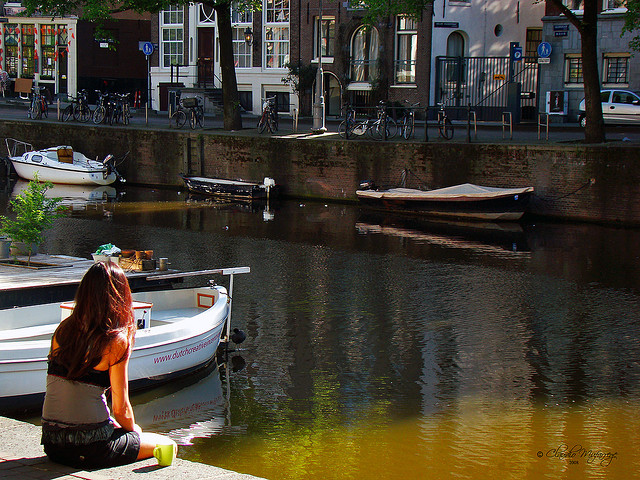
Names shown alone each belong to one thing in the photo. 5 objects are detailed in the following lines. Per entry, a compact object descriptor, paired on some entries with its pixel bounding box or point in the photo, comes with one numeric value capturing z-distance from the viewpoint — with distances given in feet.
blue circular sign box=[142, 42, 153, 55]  134.82
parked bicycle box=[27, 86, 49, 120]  110.93
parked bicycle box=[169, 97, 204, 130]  98.17
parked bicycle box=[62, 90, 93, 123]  107.55
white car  96.22
